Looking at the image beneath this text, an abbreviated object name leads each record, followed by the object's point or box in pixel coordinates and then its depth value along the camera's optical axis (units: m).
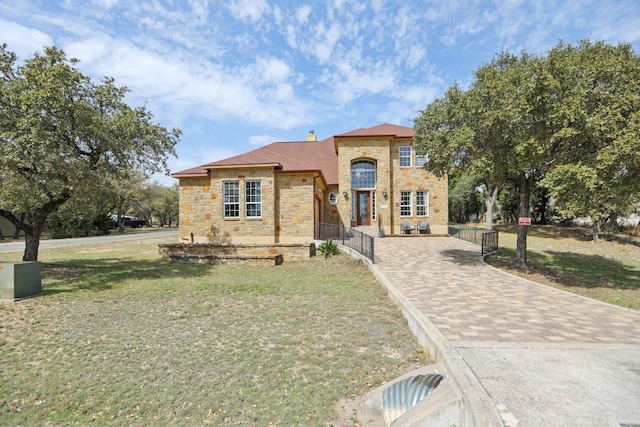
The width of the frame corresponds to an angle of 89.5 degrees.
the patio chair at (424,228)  21.03
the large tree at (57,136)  9.02
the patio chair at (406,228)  20.78
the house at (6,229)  32.39
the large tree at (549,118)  8.40
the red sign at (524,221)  11.40
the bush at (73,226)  30.17
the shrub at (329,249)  14.37
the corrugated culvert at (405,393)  3.69
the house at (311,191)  17.09
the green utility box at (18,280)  7.88
